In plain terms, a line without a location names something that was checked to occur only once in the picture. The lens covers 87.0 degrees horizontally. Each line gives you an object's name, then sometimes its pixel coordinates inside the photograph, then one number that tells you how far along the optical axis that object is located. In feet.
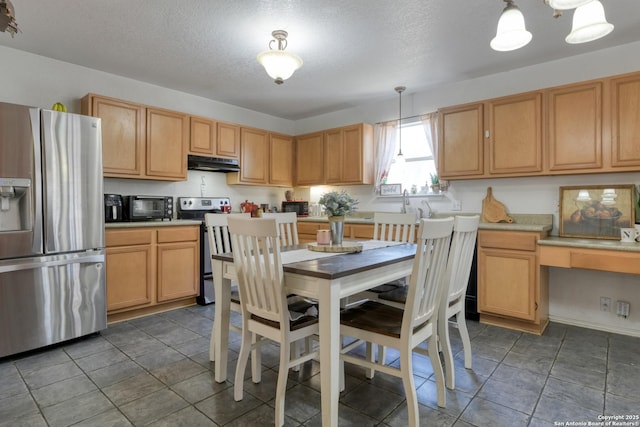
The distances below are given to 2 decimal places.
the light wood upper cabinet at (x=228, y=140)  13.99
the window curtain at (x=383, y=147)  14.46
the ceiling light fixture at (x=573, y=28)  5.09
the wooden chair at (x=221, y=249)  6.83
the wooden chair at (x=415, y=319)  5.19
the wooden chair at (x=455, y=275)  6.48
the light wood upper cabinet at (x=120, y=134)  10.77
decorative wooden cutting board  11.46
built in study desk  8.07
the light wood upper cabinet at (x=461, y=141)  11.30
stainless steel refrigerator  7.93
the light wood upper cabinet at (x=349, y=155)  14.53
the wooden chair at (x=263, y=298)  5.32
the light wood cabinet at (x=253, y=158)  14.85
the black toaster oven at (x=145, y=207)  11.20
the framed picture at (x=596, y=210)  9.43
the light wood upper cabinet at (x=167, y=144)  11.93
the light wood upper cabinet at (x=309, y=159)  15.96
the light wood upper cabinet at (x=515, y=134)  10.19
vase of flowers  7.30
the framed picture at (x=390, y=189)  14.30
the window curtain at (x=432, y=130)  12.95
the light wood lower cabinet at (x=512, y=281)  9.43
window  13.62
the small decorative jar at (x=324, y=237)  7.71
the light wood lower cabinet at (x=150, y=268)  10.25
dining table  5.03
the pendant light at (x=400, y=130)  14.07
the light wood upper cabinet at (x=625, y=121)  8.78
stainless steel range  12.30
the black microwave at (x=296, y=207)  16.34
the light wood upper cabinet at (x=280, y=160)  16.08
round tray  7.14
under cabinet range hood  13.08
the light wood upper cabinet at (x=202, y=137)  13.14
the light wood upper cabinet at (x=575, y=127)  9.29
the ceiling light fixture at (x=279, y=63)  7.90
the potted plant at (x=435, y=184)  13.01
